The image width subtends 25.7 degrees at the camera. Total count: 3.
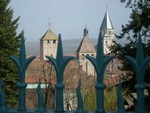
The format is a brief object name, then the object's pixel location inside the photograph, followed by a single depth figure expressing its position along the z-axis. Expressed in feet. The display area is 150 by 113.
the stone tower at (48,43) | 246.66
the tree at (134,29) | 47.60
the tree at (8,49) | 75.72
